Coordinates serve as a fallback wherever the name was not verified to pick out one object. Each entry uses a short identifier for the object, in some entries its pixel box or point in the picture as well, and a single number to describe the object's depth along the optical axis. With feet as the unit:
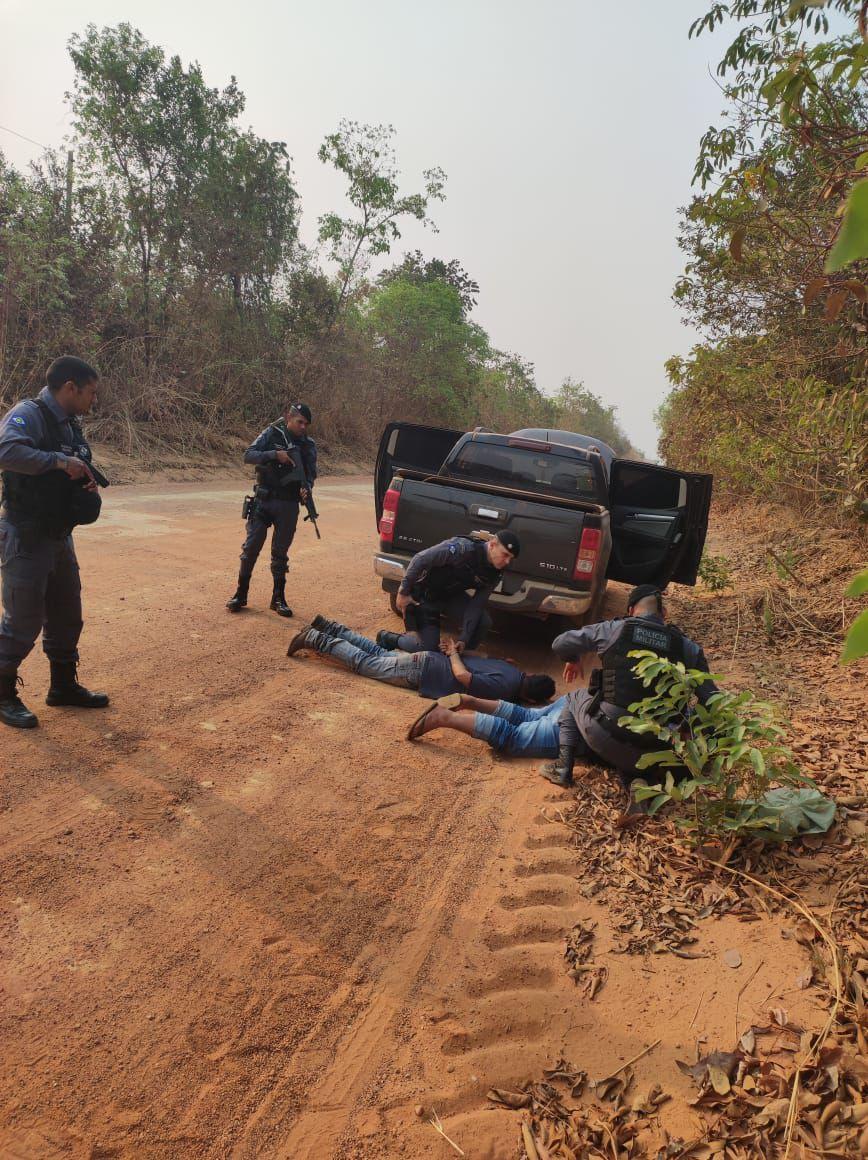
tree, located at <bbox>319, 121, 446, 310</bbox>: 79.87
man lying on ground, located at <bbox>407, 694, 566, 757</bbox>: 14.60
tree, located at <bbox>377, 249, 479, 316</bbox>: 122.78
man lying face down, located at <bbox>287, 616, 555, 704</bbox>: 17.03
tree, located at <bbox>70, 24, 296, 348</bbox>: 55.06
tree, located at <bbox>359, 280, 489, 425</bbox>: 95.09
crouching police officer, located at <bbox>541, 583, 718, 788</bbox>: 12.83
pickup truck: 19.72
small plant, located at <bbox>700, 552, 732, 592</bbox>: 28.30
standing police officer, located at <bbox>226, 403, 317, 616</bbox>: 21.07
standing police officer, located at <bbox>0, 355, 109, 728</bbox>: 12.46
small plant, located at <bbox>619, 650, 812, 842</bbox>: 10.60
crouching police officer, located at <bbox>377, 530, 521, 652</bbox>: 18.54
